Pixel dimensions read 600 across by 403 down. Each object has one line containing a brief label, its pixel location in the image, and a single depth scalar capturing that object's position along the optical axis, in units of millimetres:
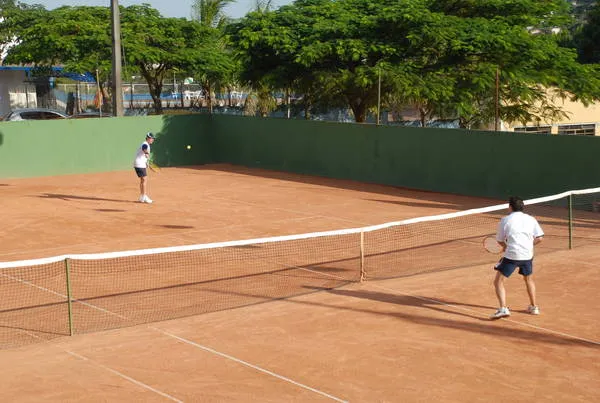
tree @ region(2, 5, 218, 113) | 41656
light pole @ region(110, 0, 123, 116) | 32375
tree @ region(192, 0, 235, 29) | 45844
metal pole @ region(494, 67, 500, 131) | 23094
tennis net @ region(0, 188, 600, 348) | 11656
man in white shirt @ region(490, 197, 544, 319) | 10891
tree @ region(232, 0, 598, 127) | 30438
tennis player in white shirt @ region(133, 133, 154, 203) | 22391
